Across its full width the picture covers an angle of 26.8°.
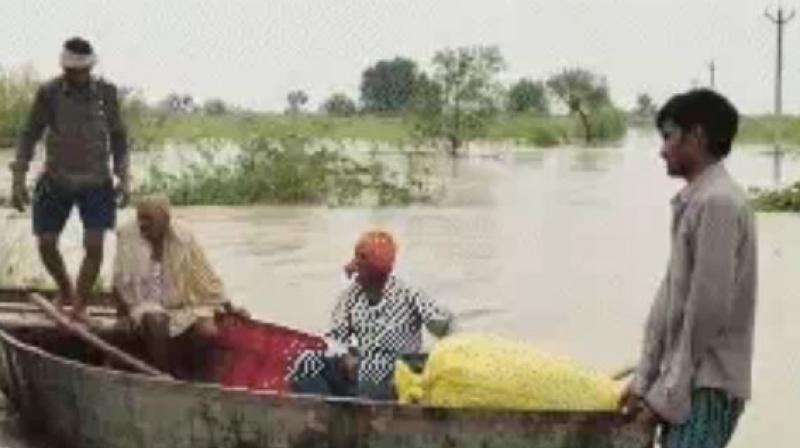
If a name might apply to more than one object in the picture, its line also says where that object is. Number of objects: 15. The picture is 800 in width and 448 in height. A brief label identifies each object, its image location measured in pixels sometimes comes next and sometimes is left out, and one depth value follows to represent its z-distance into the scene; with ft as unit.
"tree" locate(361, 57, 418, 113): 272.72
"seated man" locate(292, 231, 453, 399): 20.26
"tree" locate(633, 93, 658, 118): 306.55
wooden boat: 17.49
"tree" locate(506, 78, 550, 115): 249.51
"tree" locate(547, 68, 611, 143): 226.79
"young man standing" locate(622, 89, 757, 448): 13.98
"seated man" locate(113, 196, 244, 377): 23.68
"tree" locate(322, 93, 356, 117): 263.70
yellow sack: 17.62
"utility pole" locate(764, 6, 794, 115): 171.32
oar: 22.49
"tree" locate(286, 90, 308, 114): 281.74
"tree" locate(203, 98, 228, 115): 276.57
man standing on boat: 28.48
